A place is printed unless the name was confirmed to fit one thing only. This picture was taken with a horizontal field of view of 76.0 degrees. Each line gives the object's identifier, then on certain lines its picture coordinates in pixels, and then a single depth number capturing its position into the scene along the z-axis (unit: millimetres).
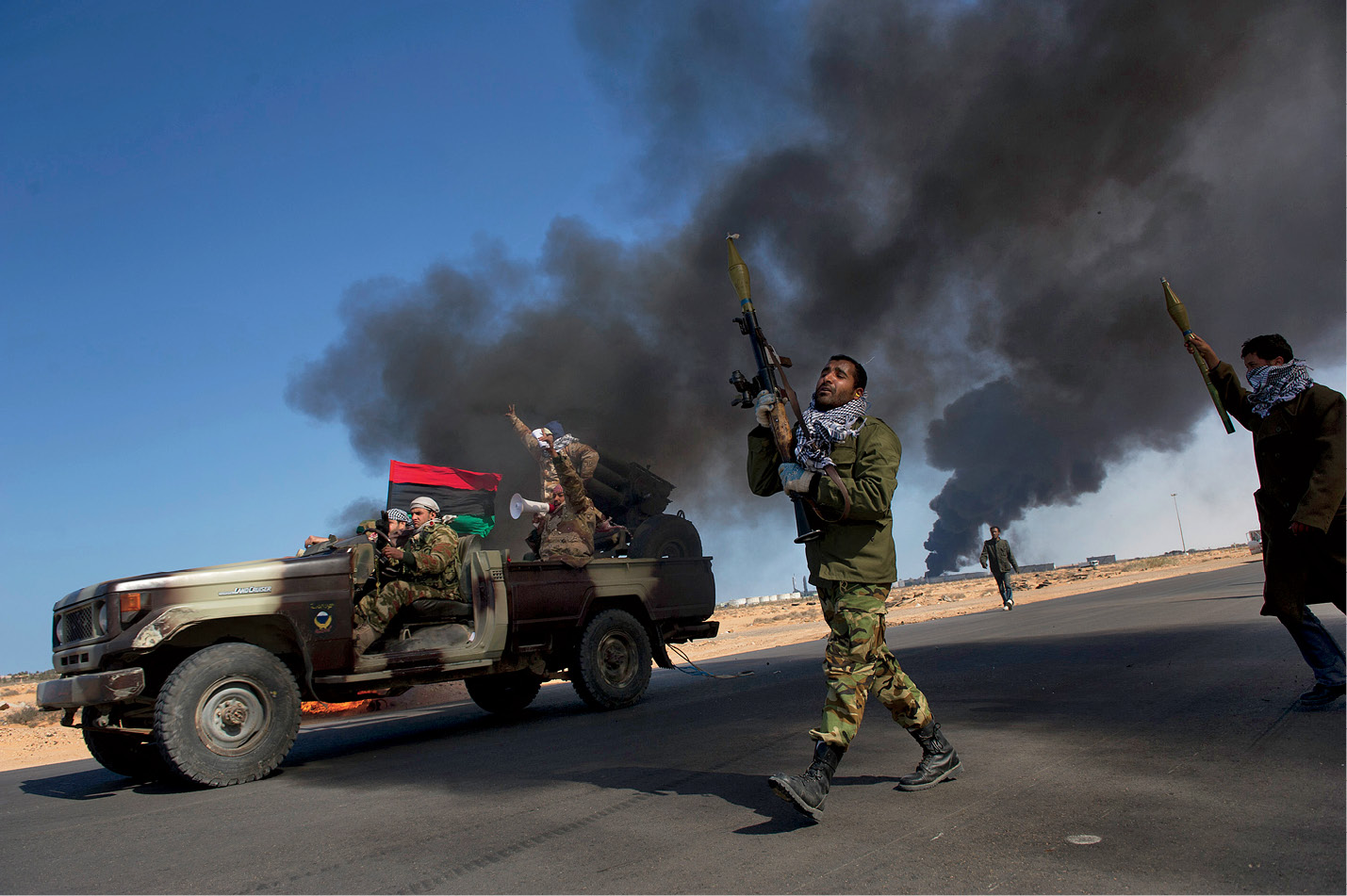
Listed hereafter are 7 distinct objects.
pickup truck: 4738
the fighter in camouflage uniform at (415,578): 5852
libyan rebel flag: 9656
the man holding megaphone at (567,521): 7254
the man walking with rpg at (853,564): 3238
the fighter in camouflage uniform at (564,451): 8508
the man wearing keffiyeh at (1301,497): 4113
